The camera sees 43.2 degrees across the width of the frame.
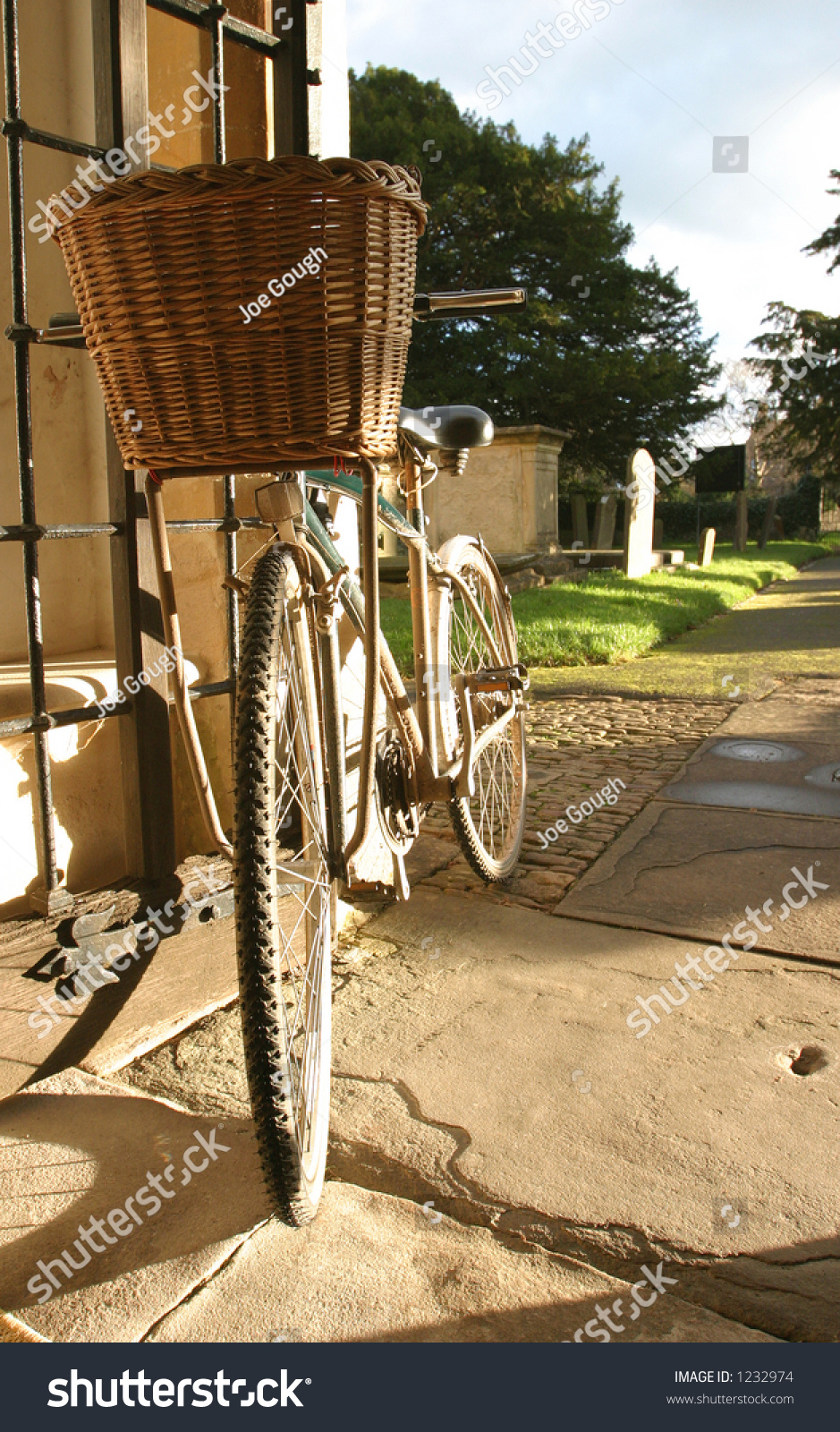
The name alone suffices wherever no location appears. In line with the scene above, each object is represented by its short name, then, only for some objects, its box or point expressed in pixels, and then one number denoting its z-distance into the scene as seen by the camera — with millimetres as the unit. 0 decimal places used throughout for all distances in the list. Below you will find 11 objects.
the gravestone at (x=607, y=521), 20438
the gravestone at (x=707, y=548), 17984
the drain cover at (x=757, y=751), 4668
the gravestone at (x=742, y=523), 23891
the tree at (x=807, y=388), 33500
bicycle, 1507
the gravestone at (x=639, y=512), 13195
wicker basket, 1439
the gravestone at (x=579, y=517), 25000
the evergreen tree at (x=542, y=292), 26188
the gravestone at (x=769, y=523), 27391
